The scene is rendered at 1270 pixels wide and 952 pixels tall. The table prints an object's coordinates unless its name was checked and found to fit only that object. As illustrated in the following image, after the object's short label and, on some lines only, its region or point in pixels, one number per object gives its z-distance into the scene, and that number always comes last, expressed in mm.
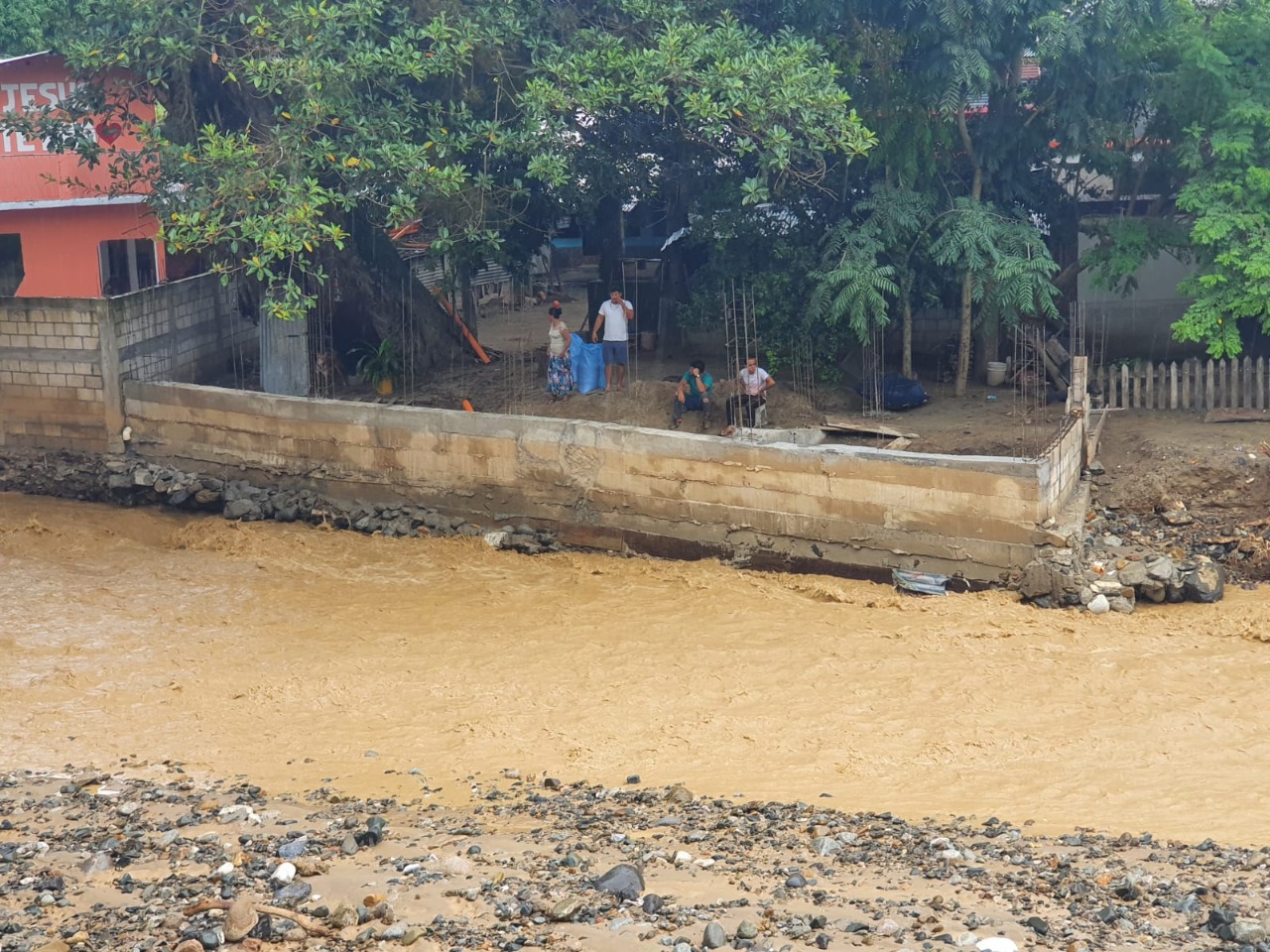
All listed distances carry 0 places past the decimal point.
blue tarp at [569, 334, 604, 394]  18078
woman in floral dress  17875
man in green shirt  16969
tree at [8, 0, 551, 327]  15812
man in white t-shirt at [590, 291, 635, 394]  17828
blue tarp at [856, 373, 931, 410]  17438
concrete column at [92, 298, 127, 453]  17844
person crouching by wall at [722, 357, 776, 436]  16450
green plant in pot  19078
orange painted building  19500
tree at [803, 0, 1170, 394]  16141
